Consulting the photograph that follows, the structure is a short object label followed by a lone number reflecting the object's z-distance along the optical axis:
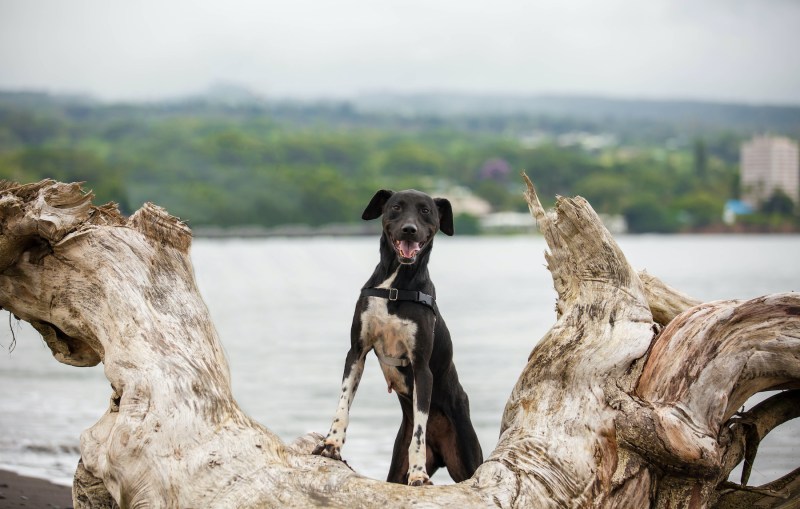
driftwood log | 5.43
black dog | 5.68
